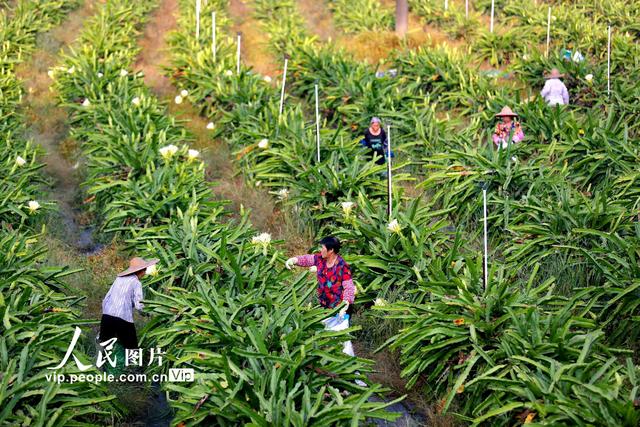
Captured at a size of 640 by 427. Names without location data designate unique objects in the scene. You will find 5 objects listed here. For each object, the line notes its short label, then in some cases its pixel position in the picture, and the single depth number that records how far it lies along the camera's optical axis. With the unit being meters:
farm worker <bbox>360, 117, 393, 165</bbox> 22.95
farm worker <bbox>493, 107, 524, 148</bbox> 21.81
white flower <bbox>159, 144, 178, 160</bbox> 19.97
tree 41.66
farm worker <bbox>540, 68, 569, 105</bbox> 26.50
